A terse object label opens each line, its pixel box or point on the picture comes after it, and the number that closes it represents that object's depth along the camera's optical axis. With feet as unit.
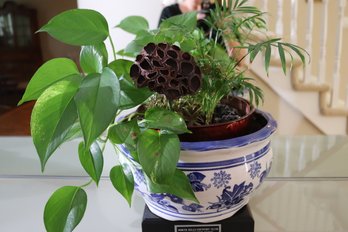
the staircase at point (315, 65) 5.80
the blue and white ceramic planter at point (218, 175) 1.28
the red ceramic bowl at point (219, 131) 1.34
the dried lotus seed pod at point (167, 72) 1.15
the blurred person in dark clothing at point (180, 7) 4.91
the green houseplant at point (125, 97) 1.02
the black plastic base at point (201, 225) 1.49
